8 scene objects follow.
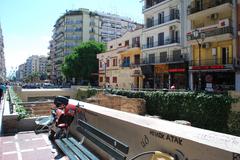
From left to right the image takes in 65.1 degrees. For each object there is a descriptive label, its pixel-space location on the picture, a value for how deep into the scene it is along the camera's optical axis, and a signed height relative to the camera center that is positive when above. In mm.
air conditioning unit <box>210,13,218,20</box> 20120 +6870
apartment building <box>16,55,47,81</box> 116738 +10845
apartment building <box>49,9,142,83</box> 57910 +16789
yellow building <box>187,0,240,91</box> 18733 +3682
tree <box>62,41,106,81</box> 39365 +4047
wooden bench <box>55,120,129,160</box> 3119 -1231
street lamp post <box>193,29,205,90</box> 19067 +4158
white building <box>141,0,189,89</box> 22989 +4628
